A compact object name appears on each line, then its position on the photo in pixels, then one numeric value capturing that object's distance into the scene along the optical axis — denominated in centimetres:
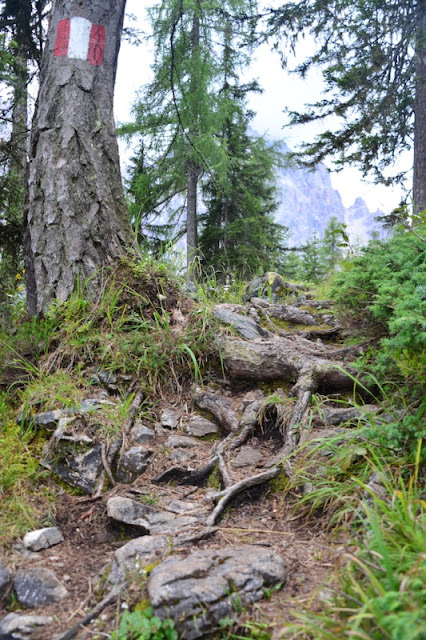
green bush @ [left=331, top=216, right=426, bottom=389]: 224
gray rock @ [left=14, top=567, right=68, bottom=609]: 201
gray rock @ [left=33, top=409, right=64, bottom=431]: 306
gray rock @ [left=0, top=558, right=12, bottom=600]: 206
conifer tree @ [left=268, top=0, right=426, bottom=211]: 866
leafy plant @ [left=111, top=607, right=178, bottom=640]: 164
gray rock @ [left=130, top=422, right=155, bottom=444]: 314
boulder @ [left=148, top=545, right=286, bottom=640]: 168
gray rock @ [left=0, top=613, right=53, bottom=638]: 183
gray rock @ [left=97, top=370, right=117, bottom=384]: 346
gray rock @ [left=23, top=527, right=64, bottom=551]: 233
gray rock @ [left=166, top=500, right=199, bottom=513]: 258
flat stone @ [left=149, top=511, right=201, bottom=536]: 235
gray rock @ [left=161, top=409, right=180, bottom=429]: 335
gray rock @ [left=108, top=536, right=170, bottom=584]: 200
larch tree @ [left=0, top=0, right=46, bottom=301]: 607
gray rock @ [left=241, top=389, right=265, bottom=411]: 348
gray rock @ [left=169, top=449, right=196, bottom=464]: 304
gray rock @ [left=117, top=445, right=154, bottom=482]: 289
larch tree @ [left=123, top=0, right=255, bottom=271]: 1266
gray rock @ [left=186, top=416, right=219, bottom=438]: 335
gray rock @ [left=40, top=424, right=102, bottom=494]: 281
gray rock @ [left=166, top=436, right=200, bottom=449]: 317
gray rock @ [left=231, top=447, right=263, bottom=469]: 294
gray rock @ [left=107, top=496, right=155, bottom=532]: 248
